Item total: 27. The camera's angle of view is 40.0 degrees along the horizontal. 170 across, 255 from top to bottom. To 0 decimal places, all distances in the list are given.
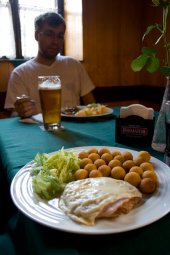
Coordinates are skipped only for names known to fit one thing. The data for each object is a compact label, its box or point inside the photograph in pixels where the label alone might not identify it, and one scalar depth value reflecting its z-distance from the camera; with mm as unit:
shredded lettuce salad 469
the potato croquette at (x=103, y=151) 637
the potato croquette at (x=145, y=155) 570
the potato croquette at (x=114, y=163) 547
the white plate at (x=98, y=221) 358
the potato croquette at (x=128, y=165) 543
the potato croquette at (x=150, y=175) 483
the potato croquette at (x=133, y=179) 478
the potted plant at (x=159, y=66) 651
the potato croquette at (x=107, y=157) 591
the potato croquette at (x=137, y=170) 504
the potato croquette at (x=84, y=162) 574
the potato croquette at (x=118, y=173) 507
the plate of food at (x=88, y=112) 1217
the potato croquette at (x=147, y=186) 464
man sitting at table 1815
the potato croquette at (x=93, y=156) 599
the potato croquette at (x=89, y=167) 537
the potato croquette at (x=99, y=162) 562
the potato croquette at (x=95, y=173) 505
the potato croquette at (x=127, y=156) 588
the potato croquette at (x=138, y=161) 560
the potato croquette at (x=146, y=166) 522
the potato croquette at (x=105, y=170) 527
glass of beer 1017
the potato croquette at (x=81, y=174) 516
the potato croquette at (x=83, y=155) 621
